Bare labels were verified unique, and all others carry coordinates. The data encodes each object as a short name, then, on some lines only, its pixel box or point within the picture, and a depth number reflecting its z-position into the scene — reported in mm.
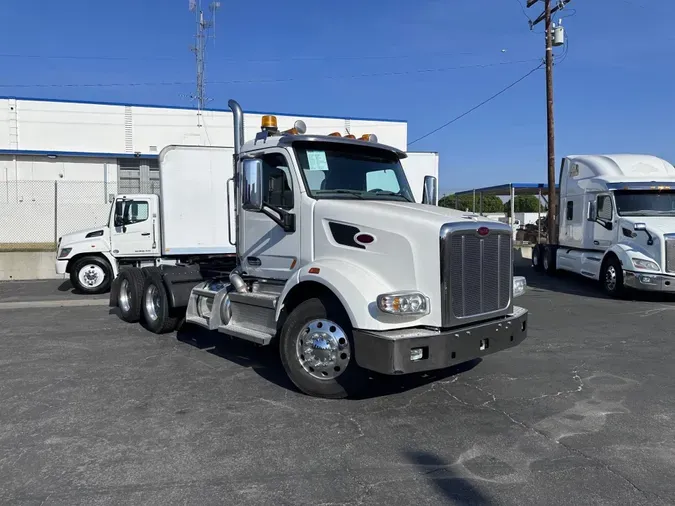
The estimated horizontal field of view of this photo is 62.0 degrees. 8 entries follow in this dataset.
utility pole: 19531
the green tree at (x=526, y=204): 56188
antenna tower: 32528
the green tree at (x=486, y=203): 40953
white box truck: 9219
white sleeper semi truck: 11609
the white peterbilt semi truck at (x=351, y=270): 4723
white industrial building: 26266
